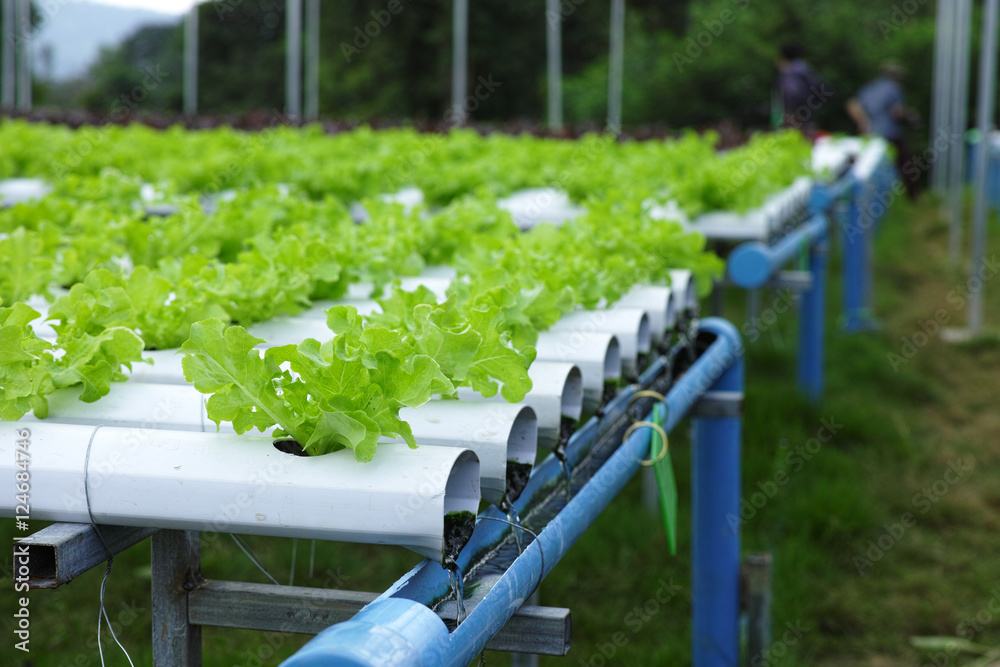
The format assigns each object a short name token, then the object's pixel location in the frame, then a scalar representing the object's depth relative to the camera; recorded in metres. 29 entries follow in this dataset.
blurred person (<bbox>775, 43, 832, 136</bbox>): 11.26
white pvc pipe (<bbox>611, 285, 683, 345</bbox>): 2.29
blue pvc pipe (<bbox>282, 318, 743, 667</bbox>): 1.05
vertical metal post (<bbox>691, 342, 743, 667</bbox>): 2.88
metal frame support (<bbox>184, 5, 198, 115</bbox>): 12.97
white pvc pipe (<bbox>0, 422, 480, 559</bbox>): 1.25
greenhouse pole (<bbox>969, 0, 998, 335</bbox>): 7.02
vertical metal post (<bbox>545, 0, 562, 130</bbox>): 13.61
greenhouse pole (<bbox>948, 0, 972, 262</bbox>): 9.56
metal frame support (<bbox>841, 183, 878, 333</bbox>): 7.46
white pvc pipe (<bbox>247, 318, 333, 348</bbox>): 2.00
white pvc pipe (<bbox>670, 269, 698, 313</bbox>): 2.59
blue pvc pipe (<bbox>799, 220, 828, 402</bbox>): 5.70
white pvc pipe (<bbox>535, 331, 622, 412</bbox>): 1.83
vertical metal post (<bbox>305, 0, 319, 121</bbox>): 13.44
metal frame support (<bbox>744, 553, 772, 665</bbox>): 2.88
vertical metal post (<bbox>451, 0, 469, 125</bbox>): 12.62
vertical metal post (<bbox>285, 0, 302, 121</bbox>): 10.72
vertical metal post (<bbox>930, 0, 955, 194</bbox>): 11.91
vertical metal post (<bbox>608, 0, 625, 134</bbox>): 13.70
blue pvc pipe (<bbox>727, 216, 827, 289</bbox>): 3.36
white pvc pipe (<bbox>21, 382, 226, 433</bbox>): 1.50
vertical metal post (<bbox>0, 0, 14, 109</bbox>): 13.24
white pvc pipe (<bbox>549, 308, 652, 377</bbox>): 2.04
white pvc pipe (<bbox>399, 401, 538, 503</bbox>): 1.43
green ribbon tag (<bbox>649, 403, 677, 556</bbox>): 1.96
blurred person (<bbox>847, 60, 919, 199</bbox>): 13.35
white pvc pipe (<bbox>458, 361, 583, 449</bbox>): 1.62
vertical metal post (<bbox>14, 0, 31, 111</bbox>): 12.39
